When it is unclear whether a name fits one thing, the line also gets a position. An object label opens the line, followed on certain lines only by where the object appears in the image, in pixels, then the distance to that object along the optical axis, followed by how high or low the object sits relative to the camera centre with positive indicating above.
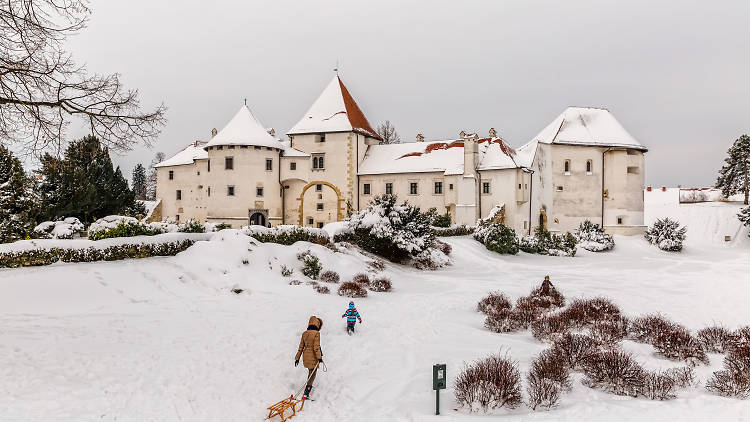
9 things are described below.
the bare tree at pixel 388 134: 61.81 +9.48
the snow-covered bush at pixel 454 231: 32.97 -1.96
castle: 37.91 +2.65
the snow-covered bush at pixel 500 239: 29.75 -2.34
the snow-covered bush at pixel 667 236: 35.53 -2.50
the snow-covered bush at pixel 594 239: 34.69 -2.77
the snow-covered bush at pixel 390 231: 22.83 -1.36
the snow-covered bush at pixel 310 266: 17.25 -2.36
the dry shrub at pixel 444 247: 26.45 -2.53
